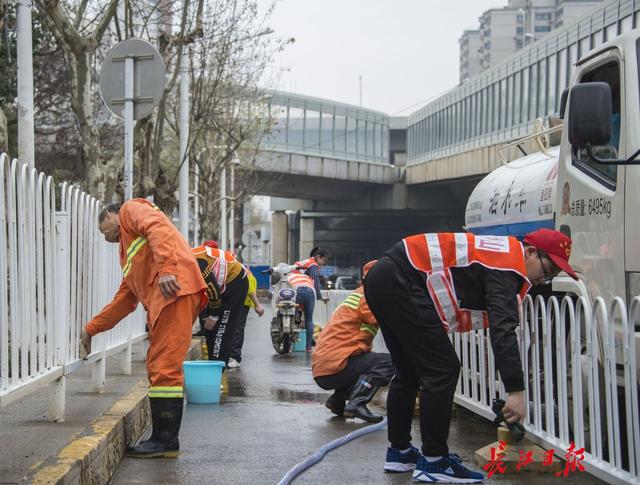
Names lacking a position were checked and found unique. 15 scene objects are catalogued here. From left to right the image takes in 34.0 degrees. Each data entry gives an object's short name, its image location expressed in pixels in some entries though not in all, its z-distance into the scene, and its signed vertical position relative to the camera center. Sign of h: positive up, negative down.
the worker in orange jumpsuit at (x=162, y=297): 6.45 -0.32
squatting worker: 8.48 -0.92
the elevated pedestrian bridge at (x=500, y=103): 33.98 +6.33
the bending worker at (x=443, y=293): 5.54 -0.26
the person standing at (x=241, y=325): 12.88 -1.02
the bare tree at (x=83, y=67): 13.12 +2.32
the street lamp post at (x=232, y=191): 44.68 +2.54
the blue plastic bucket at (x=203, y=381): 8.95 -1.17
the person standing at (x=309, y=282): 16.59 -0.60
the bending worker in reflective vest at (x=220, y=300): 10.67 -0.56
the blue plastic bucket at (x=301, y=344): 16.77 -1.58
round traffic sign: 9.78 +1.61
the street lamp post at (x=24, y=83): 10.79 +1.69
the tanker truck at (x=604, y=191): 5.78 +0.34
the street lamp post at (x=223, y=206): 41.94 +1.64
